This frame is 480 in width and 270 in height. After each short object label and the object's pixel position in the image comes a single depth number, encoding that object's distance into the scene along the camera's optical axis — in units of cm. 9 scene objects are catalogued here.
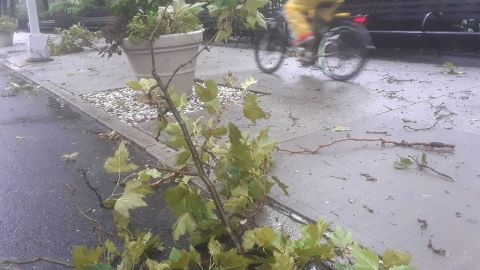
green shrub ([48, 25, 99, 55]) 1321
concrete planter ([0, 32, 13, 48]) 1716
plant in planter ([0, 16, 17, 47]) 1694
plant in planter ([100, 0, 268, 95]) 539
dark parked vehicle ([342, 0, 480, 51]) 725
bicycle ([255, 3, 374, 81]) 623
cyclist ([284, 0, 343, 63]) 625
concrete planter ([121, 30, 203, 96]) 553
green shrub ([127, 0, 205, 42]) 533
